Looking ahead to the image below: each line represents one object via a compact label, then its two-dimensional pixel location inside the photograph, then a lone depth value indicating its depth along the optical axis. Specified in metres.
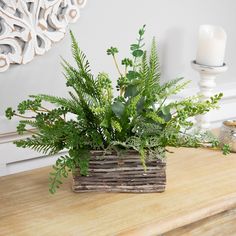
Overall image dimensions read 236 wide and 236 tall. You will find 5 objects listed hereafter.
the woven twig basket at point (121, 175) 1.62
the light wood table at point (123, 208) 1.50
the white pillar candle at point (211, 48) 2.02
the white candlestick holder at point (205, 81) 2.04
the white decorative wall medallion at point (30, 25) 1.77
